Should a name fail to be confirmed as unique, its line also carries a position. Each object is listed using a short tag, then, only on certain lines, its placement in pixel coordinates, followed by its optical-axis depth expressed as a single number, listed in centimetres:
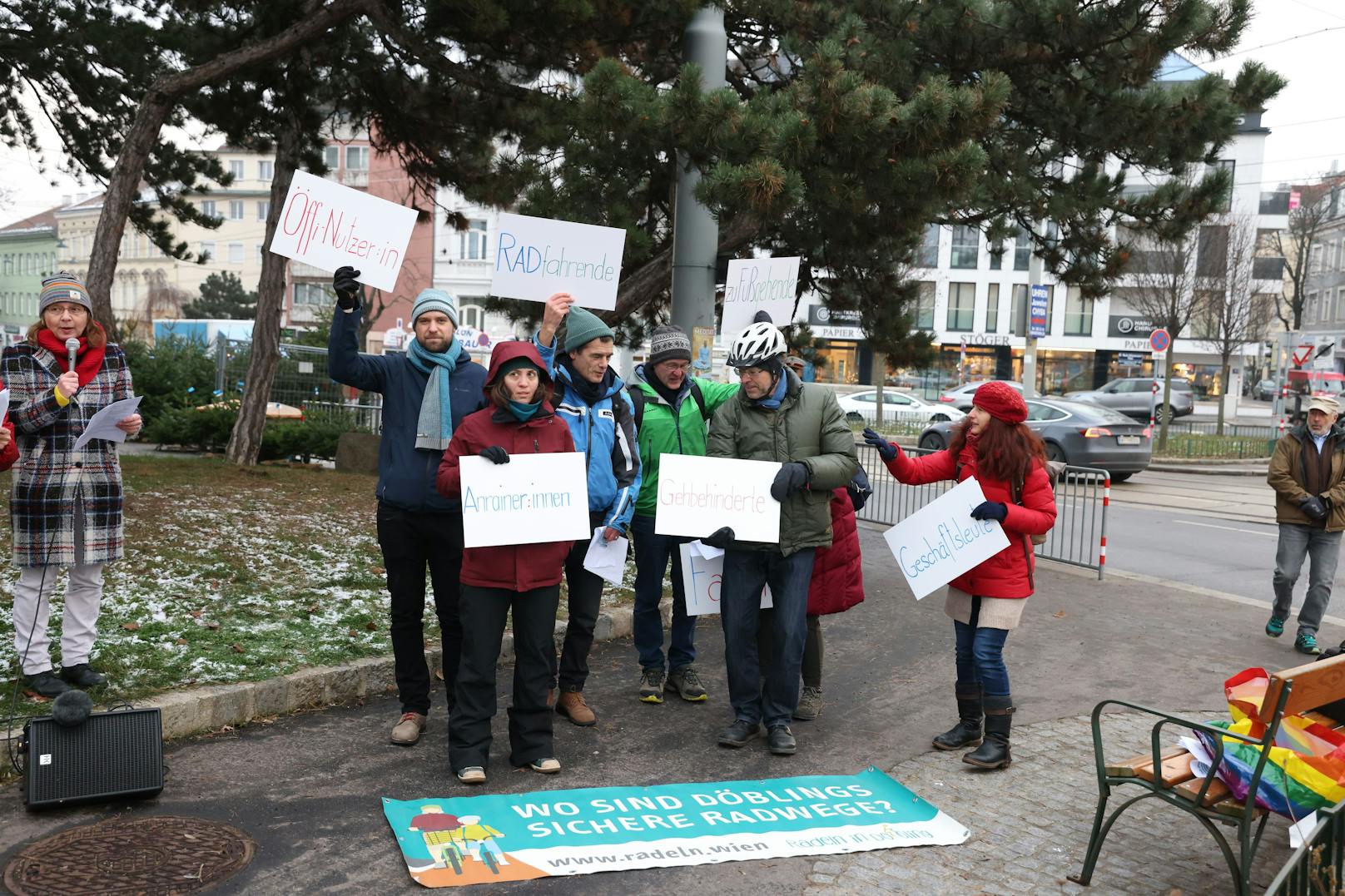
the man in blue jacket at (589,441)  563
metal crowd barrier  1106
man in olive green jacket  553
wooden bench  365
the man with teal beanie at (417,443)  526
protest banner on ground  423
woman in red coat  539
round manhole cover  390
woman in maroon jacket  501
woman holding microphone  529
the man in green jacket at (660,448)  616
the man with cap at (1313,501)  817
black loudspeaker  444
